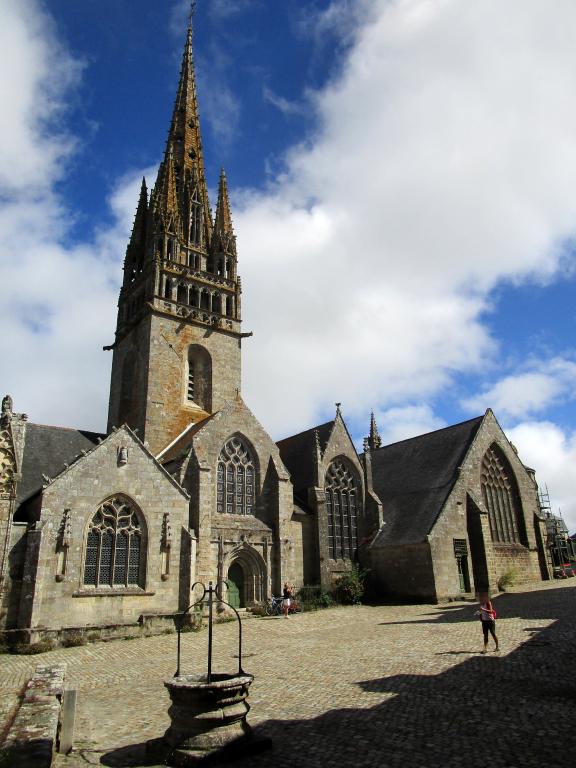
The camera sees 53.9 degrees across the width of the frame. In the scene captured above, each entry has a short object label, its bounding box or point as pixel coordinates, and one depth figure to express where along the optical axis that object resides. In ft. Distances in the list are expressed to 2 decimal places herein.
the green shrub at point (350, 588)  84.79
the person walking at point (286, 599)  72.23
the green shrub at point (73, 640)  56.94
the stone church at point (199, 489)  62.49
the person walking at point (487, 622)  41.39
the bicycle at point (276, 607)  76.18
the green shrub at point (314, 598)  80.48
